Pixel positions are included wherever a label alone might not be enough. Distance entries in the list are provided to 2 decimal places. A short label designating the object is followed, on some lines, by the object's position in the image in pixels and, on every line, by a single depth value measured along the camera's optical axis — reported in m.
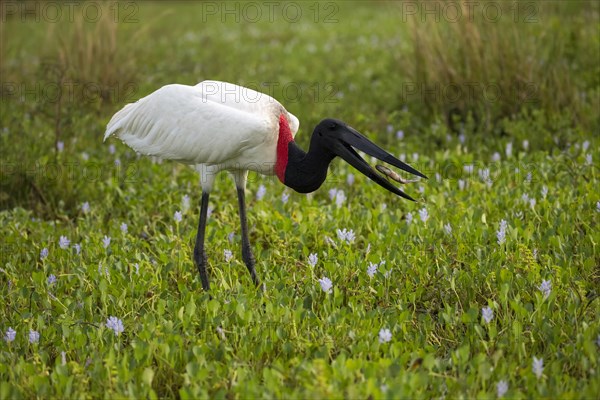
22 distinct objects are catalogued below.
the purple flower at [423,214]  9.55
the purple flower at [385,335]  6.76
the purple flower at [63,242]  9.28
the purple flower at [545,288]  7.41
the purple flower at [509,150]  11.90
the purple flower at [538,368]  6.28
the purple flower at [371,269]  8.17
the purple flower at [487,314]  6.99
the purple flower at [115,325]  7.20
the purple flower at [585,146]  11.56
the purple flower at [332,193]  10.85
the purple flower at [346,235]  9.02
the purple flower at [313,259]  8.34
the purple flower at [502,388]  6.04
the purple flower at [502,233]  8.67
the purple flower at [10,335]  7.13
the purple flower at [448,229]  9.34
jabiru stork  8.25
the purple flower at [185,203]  10.39
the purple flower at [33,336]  7.08
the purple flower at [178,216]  9.59
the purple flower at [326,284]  7.60
